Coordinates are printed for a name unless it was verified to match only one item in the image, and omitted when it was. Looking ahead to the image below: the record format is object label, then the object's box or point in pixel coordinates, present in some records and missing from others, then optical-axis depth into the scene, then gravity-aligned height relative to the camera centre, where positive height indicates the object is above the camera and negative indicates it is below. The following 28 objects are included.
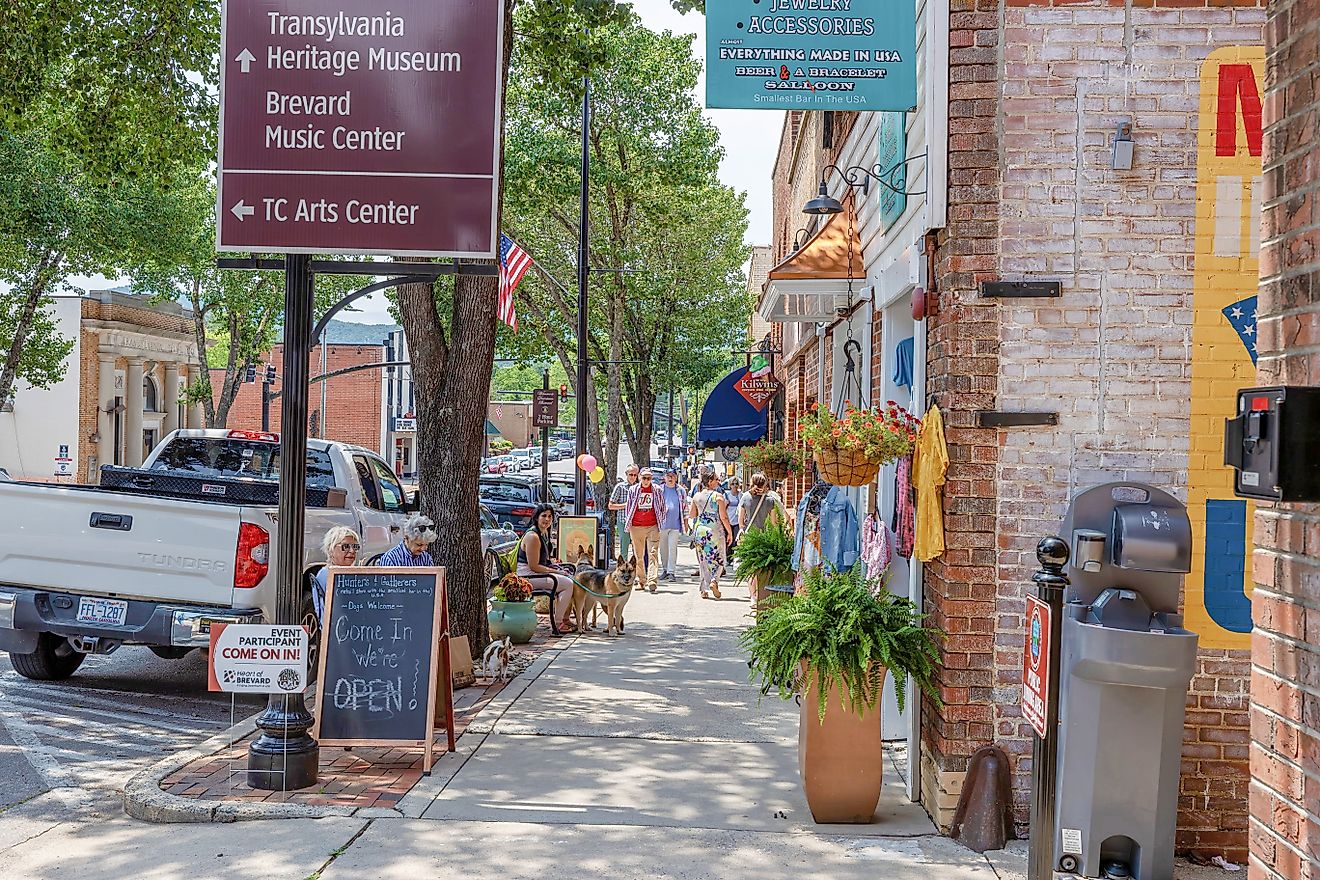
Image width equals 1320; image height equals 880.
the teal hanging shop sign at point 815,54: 6.62 +2.06
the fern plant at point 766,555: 12.87 -1.15
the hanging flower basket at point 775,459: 15.31 -0.20
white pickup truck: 8.91 -0.95
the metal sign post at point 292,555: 6.77 -0.67
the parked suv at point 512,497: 23.55 -1.16
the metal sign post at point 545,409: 24.98 +0.59
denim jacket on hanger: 8.73 -0.62
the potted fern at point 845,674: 6.49 -1.20
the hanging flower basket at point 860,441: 6.72 +0.02
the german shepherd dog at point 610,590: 13.62 -1.64
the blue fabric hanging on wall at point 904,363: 8.43 +0.56
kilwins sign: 22.12 +0.95
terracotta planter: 6.54 -1.67
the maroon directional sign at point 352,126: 6.85 +1.68
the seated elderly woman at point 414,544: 8.42 -0.72
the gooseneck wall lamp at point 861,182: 7.56 +1.78
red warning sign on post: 4.36 -0.77
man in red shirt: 18.95 -1.16
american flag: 18.36 +2.49
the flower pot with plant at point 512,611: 12.27 -1.69
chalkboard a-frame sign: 7.31 -1.31
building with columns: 42.22 +1.13
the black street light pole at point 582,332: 20.62 +1.83
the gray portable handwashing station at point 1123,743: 5.61 -1.31
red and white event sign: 6.70 -1.22
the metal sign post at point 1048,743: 4.33 -1.02
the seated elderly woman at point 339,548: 7.95 -0.72
